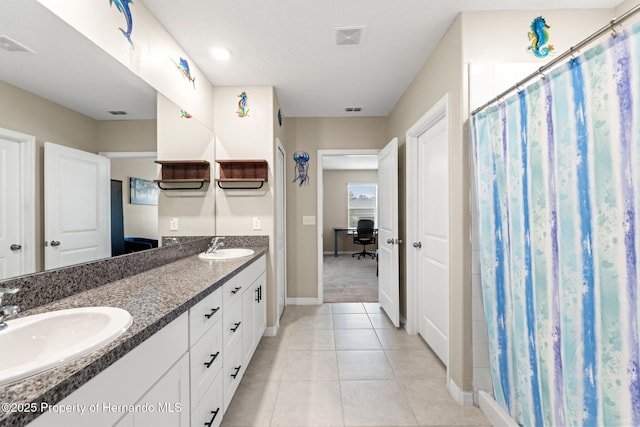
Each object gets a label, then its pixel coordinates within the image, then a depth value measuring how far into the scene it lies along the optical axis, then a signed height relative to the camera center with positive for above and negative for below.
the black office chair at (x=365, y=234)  7.14 -0.50
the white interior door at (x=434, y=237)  2.13 -0.19
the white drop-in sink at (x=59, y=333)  0.72 -0.34
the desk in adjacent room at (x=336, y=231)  7.64 -0.46
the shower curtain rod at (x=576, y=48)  0.82 +0.59
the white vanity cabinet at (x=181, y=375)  0.68 -0.55
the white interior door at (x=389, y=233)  2.84 -0.20
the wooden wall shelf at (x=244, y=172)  2.63 +0.43
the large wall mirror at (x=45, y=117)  0.93 +0.42
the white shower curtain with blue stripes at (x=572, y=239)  0.85 -0.10
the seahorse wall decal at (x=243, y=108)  2.68 +1.06
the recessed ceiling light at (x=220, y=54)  2.12 +1.29
